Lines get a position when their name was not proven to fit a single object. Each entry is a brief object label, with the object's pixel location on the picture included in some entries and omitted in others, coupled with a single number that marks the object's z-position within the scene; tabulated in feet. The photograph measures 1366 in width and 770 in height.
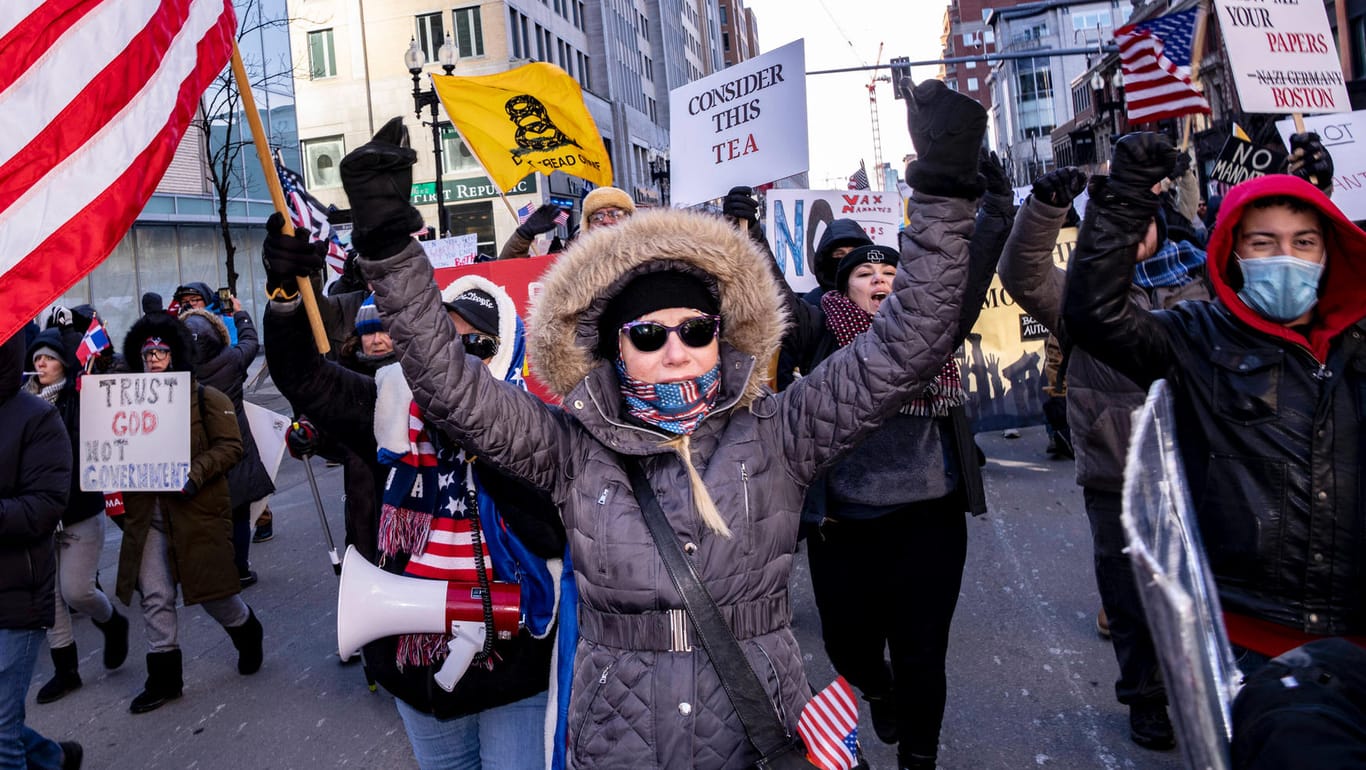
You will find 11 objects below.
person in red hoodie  8.18
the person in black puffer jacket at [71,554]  18.65
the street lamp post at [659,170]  130.00
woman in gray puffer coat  7.72
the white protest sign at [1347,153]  24.97
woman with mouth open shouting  12.86
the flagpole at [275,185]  9.30
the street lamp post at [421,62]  61.16
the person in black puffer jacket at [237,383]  23.89
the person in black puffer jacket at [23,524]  12.99
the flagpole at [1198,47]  17.53
